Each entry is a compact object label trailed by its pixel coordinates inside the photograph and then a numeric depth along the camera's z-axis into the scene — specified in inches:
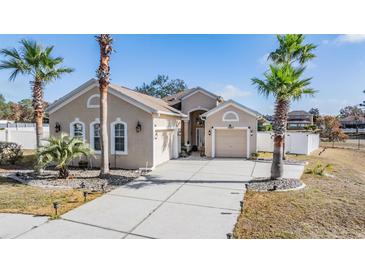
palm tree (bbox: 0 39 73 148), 423.2
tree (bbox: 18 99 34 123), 2094.5
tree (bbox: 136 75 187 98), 2134.6
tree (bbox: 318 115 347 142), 1132.1
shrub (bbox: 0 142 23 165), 585.9
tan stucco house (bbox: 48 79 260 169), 524.1
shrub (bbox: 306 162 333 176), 486.3
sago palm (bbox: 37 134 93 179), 412.8
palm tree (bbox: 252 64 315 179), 391.5
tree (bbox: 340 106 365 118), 2872.0
